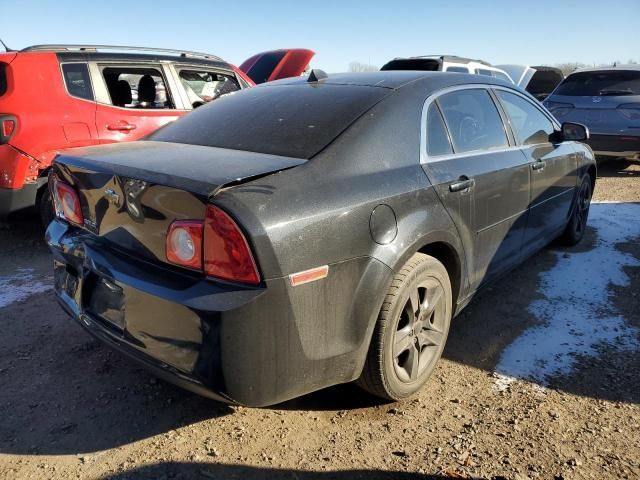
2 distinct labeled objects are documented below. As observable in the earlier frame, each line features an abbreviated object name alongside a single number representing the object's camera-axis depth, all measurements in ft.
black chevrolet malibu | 6.12
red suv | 14.24
